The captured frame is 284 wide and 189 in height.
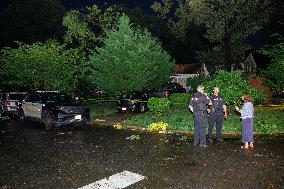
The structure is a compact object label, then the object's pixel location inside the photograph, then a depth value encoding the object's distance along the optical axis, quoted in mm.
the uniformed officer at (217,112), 14516
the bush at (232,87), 19562
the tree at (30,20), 68625
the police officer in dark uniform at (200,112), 13633
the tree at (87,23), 47531
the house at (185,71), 64812
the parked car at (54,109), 19234
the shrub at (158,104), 21438
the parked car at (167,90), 35062
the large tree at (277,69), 21984
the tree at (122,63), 27438
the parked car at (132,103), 26719
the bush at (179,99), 31594
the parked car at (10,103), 25125
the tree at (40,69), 27719
